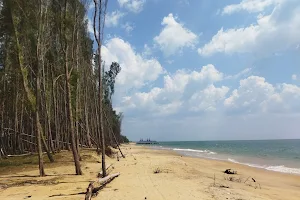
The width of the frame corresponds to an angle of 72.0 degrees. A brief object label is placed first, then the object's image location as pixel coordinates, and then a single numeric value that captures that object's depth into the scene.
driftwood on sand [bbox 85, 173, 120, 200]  6.77
